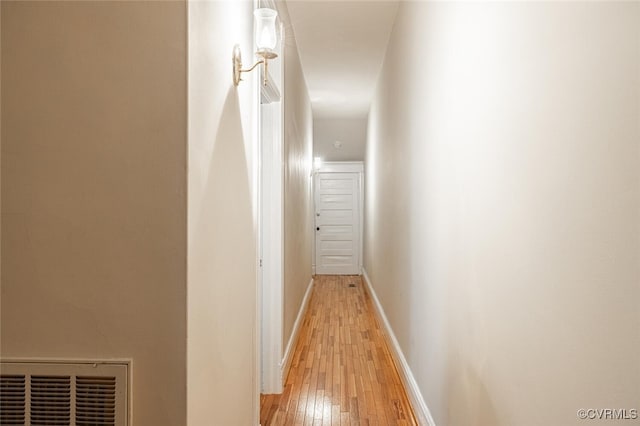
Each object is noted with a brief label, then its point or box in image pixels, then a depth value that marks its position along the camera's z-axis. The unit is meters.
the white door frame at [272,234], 3.04
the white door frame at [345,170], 8.35
